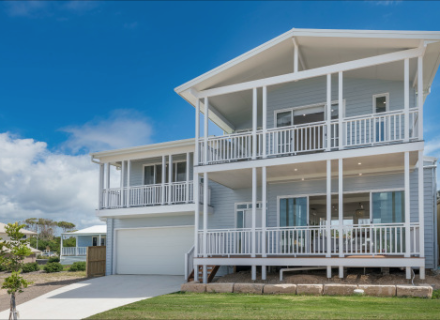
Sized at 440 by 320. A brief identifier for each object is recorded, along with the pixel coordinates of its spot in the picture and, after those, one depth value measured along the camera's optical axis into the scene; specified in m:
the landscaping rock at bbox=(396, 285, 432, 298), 9.52
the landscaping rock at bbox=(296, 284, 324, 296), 10.38
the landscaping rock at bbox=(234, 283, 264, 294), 11.05
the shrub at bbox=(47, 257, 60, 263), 31.05
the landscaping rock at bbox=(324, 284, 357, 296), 10.20
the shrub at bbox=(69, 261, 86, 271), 23.00
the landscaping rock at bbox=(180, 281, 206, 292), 11.77
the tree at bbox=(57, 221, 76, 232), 76.56
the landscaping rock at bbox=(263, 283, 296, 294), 10.73
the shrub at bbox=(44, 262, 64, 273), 21.86
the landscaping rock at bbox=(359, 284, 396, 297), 9.84
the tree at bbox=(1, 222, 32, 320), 7.76
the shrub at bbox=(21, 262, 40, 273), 22.91
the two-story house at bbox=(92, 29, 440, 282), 11.72
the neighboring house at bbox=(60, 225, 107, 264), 31.84
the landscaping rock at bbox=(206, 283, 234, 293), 11.37
